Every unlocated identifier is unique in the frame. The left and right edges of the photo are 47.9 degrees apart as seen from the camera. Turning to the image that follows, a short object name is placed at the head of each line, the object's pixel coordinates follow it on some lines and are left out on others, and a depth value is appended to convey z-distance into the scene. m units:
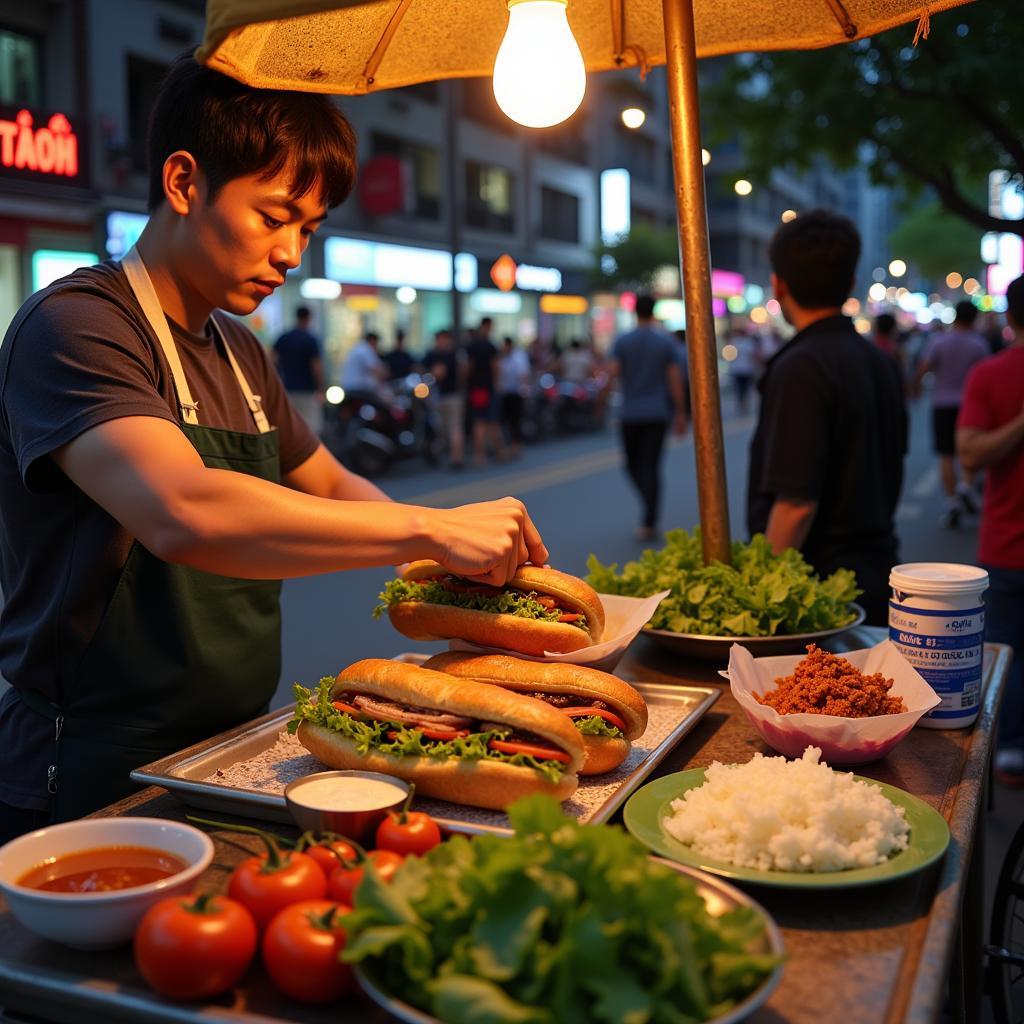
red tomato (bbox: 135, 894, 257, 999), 1.35
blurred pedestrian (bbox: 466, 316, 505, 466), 17.52
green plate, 1.60
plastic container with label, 2.41
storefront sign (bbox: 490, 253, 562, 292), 35.31
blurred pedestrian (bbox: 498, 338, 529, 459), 19.11
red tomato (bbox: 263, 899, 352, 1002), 1.36
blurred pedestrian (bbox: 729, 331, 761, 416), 27.83
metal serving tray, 1.91
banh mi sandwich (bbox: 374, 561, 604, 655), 2.31
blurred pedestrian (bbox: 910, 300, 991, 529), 11.86
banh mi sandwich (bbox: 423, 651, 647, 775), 2.05
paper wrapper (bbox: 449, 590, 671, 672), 2.38
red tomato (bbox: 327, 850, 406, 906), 1.49
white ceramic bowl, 1.43
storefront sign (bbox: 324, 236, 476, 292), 25.08
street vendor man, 1.99
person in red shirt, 4.89
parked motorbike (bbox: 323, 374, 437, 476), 15.55
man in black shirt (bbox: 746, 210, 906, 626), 3.78
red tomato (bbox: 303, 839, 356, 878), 1.58
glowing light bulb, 2.54
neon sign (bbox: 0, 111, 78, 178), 14.88
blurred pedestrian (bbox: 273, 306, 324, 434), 14.60
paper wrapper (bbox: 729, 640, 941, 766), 2.11
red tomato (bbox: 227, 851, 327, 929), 1.46
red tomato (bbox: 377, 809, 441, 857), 1.64
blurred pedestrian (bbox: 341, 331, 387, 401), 16.36
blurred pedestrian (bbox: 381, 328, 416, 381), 18.22
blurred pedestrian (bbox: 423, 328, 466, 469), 17.28
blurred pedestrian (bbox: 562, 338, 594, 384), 23.33
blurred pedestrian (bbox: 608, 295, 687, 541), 11.55
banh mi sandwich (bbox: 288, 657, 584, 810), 1.88
